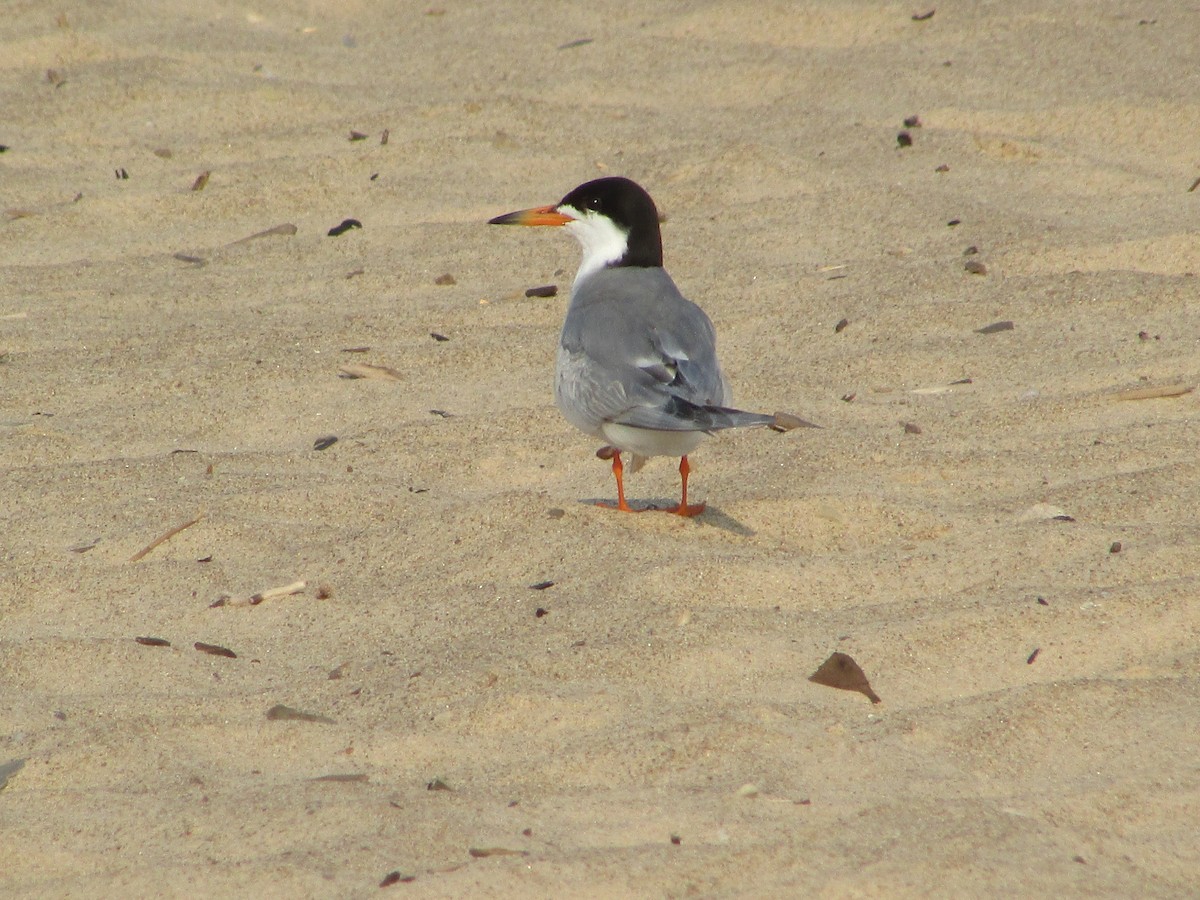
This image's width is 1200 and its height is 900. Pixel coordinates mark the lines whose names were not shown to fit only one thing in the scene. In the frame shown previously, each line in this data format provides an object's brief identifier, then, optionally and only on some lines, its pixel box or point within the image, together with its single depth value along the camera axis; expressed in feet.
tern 26.61
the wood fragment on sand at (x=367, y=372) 34.78
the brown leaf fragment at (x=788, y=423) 31.24
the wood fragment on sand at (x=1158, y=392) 31.17
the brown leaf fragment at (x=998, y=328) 35.47
